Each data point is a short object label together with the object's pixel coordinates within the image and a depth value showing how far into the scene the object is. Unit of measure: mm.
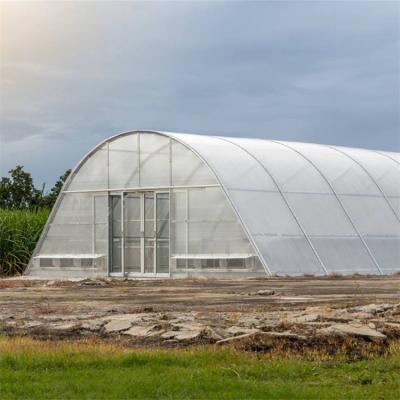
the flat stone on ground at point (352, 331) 11344
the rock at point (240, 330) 11461
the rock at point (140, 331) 11939
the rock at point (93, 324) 12719
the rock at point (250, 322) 12450
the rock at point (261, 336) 11086
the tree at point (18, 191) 52812
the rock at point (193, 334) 11375
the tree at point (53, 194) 53062
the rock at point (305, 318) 12805
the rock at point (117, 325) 12492
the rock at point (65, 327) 12812
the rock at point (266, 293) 19562
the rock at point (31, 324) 13414
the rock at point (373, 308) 14130
